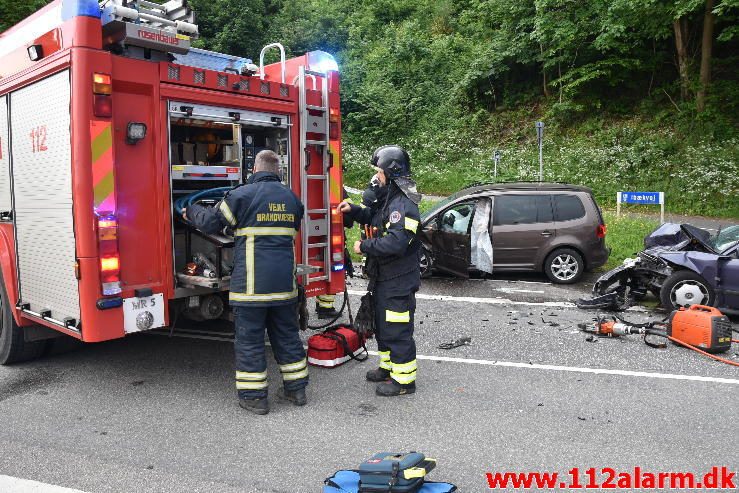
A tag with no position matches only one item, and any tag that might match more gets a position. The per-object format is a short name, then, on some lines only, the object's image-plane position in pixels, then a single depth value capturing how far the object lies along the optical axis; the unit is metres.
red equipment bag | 5.34
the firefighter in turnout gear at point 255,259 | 4.29
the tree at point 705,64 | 18.57
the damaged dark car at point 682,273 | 6.99
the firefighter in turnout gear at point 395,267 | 4.70
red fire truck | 4.05
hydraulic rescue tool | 5.75
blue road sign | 11.46
